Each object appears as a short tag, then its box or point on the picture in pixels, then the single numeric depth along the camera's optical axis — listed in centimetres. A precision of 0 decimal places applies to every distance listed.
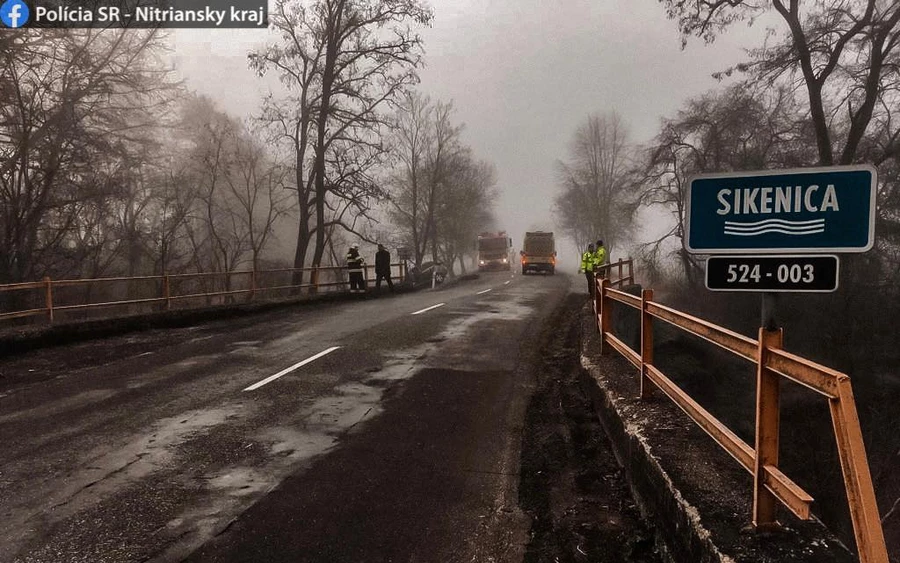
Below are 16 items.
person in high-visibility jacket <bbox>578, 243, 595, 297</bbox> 1886
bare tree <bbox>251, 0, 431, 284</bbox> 2483
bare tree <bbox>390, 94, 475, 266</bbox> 4847
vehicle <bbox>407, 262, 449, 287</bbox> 3281
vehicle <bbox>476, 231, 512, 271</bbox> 4966
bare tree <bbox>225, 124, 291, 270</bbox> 3500
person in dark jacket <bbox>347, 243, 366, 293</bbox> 2095
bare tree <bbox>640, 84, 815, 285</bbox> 2141
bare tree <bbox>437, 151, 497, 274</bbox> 5084
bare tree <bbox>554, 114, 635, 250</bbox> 5669
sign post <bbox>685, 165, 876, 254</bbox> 242
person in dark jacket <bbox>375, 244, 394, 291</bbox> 2256
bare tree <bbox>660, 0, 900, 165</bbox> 1714
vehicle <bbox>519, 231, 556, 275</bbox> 4012
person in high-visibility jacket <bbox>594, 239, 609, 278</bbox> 1877
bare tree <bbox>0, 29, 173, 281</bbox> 1587
